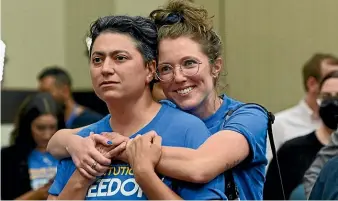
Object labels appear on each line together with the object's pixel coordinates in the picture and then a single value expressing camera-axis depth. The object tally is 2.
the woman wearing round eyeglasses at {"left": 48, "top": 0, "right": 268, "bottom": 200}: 2.28
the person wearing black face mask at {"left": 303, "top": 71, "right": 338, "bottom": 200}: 3.64
